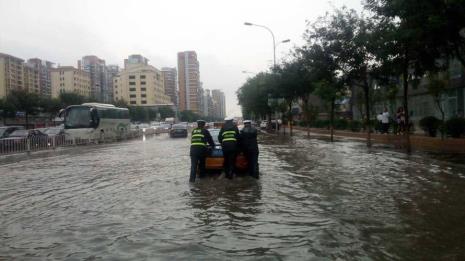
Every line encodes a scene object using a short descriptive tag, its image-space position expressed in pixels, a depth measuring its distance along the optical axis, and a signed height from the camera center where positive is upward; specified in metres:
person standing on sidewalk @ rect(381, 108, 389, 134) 27.47 -0.15
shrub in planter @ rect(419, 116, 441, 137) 21.67 -0.37
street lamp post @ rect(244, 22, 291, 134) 44.35 +7.78
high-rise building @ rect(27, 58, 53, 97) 144.00 +17.34
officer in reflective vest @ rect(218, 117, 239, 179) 11.72 -0.46
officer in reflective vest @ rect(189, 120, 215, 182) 11.69 -0.51
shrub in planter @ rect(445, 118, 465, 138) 18.80 -0.43
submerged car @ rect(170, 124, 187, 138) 44.69 -0.67
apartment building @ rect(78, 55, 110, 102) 151.56 +19.30
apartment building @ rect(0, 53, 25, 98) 111.06 +14.47
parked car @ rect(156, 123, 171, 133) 63.63 -0.60
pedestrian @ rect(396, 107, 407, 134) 26.05 -0.05
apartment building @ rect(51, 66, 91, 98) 135.88 +14.68
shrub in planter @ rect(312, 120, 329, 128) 43.86 -0.37
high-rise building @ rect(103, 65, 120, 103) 151.98 +17.75
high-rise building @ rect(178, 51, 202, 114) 184.62 +17.65
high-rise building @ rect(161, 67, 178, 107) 196.62 +13.24
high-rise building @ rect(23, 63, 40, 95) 128.00 +15.02
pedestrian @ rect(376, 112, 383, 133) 28.34 -0.33
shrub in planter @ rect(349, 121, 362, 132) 33.50 -0.49
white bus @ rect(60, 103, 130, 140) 36.25 +0.41
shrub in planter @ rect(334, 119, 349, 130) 37.32 -0.36
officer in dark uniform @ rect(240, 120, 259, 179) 12.05 -0.52
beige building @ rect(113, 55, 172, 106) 139.50 +12.84
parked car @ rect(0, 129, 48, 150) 25.97 -0.83
